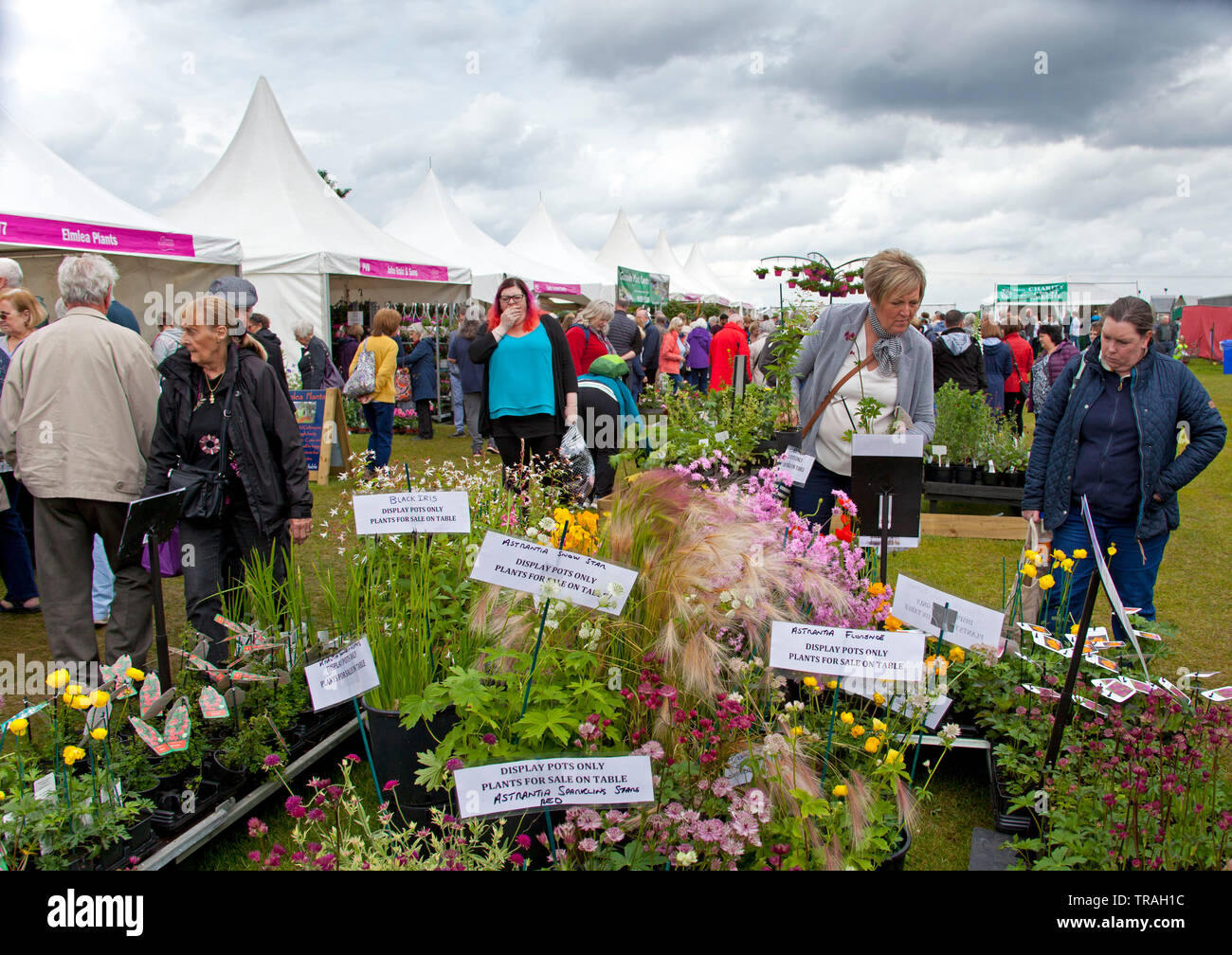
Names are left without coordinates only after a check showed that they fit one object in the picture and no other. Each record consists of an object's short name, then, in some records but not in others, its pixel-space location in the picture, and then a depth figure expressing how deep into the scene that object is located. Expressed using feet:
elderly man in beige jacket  10.64
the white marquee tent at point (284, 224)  37.81
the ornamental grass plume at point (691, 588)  6.36
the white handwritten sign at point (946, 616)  8.03
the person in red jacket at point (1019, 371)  36.50
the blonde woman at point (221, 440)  10.66
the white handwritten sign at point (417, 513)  8.11
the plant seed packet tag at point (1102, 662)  8.26
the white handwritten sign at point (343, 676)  7.04
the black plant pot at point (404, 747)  7.64
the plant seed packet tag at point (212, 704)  7.52
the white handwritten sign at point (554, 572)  6.03
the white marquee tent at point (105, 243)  25.62
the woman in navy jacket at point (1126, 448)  10.94
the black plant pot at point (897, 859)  6.53
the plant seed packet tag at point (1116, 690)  7.55
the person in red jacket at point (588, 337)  26.86
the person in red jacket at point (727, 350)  36.29
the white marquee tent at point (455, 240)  56.34
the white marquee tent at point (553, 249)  69.41
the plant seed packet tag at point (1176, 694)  7.49
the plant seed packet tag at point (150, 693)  7.18
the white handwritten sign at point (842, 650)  6.23
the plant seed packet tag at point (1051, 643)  8.40
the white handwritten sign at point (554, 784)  5.52
